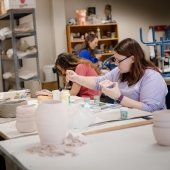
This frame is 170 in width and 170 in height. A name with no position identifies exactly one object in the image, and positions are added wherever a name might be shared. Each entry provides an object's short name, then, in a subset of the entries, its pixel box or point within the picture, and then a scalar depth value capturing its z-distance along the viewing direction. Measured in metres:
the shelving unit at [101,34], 6.48
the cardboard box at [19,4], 4.86
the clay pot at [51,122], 1.53
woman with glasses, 2.45
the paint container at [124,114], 2.08
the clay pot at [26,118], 1.84
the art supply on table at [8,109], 2.33
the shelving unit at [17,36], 4.95
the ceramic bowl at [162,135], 1.47
